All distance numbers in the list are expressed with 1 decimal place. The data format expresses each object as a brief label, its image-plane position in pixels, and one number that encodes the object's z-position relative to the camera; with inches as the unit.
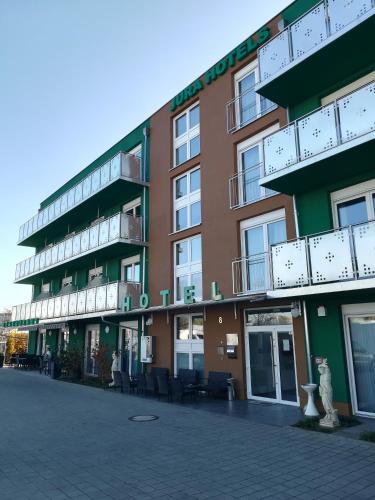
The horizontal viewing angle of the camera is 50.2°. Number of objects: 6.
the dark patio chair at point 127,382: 565.3
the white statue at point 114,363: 660.1
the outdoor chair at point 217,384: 490.2
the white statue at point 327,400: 340.5
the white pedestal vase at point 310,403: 364.9
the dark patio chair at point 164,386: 502.0
